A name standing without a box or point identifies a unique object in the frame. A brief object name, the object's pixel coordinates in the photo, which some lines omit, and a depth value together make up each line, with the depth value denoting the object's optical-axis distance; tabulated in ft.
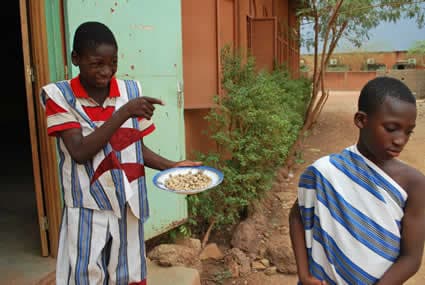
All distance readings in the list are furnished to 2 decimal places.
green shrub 13.53
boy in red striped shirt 5.11
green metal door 10.08
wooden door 8.49
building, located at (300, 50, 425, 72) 95.81
